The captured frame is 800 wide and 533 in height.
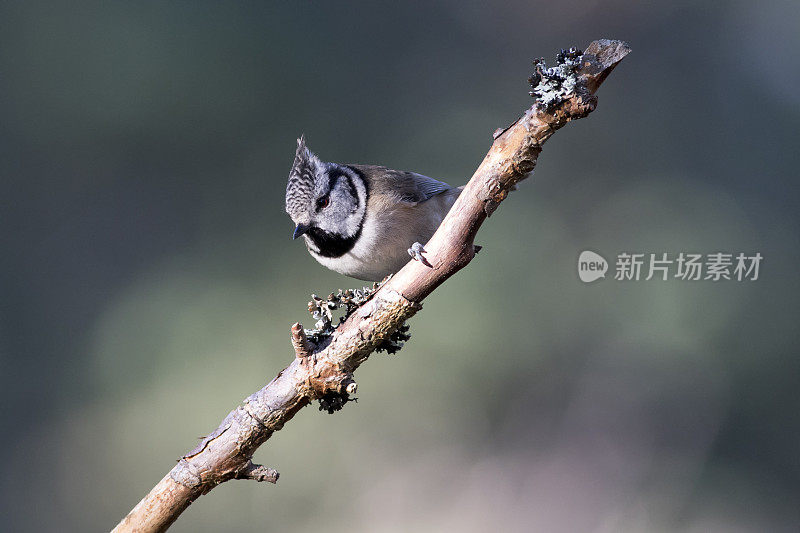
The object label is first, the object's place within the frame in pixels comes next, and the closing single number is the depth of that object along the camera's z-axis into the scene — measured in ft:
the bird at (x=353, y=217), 12.60
